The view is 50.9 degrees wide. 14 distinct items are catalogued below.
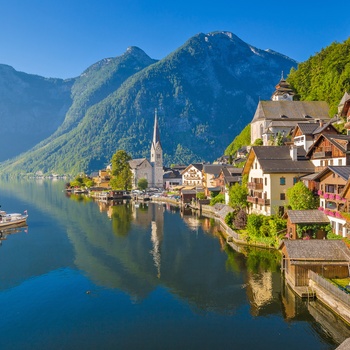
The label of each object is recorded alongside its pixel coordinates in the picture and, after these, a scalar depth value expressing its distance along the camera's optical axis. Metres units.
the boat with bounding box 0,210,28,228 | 74.19
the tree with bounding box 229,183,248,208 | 62.06
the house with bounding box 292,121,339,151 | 57.38
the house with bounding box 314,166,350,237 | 37.97
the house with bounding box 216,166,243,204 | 76.94
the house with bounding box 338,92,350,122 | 60.44
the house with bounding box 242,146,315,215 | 52.31
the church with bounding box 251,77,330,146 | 90.88
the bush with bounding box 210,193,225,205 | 89.00
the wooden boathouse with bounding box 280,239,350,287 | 32.25
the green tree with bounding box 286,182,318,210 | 46.47
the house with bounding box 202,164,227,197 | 98.53
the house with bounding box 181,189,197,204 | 104.62
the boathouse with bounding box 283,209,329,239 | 41.85
